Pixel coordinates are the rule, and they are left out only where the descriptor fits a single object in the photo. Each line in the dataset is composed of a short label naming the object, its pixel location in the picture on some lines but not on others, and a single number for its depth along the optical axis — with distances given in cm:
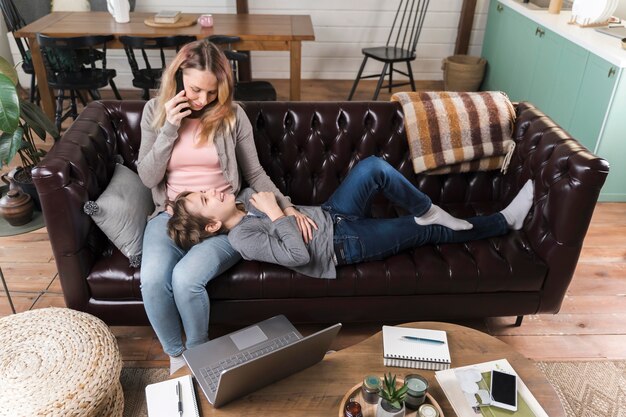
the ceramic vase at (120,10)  378
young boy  194
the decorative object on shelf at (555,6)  388
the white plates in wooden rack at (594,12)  341
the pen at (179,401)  138
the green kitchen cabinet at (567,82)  301
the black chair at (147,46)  349
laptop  134
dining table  358
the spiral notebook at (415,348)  155
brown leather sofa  190
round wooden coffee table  141
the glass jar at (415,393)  139
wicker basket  461
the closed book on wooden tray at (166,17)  377
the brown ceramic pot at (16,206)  276
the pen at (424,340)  163
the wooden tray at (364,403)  139
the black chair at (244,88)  344
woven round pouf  152
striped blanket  234
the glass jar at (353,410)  134
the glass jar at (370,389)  139
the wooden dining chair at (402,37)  433
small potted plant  131
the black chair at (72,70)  340
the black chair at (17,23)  401
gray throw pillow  194
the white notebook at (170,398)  138
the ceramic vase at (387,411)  131
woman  186
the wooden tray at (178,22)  375
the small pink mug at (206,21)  376
